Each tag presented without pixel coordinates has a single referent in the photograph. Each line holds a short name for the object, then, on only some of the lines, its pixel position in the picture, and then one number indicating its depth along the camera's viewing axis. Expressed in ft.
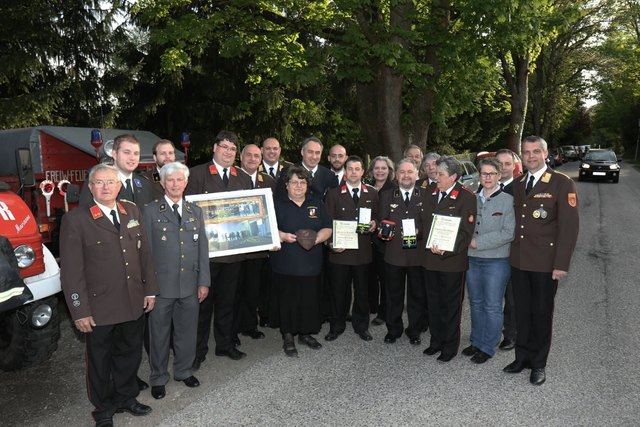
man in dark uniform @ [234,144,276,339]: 18.43
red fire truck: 25.91
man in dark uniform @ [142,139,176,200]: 17.59
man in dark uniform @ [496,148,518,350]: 18.22
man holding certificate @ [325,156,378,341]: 17.98
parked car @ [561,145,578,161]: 170.40
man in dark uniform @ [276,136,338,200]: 19.74
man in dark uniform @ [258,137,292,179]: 21.83
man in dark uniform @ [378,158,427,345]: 17.52
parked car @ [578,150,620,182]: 87.86
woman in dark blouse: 17.35
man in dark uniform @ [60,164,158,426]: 12.09
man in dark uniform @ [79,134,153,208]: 14.93
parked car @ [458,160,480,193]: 45.41
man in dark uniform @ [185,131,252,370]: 16.85
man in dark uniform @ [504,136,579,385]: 14.80
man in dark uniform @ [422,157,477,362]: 16.19
